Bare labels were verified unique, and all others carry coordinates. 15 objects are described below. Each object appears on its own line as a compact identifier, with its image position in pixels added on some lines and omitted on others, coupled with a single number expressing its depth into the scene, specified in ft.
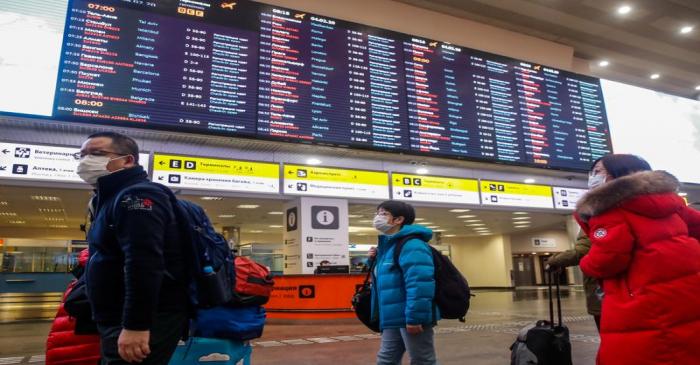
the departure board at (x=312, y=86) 22.04
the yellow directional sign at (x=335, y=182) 27.63
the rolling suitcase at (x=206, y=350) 7.33
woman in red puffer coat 5.14
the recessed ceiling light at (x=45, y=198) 32.55
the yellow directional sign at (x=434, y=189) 30.45
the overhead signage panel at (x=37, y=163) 21.34
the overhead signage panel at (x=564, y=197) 35.73
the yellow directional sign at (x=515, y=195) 33.14
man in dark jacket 4.95
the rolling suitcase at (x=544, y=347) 7.14
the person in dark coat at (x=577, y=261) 8.87
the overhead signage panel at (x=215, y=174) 24.08
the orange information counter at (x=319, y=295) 28.60
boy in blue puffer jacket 7.89
